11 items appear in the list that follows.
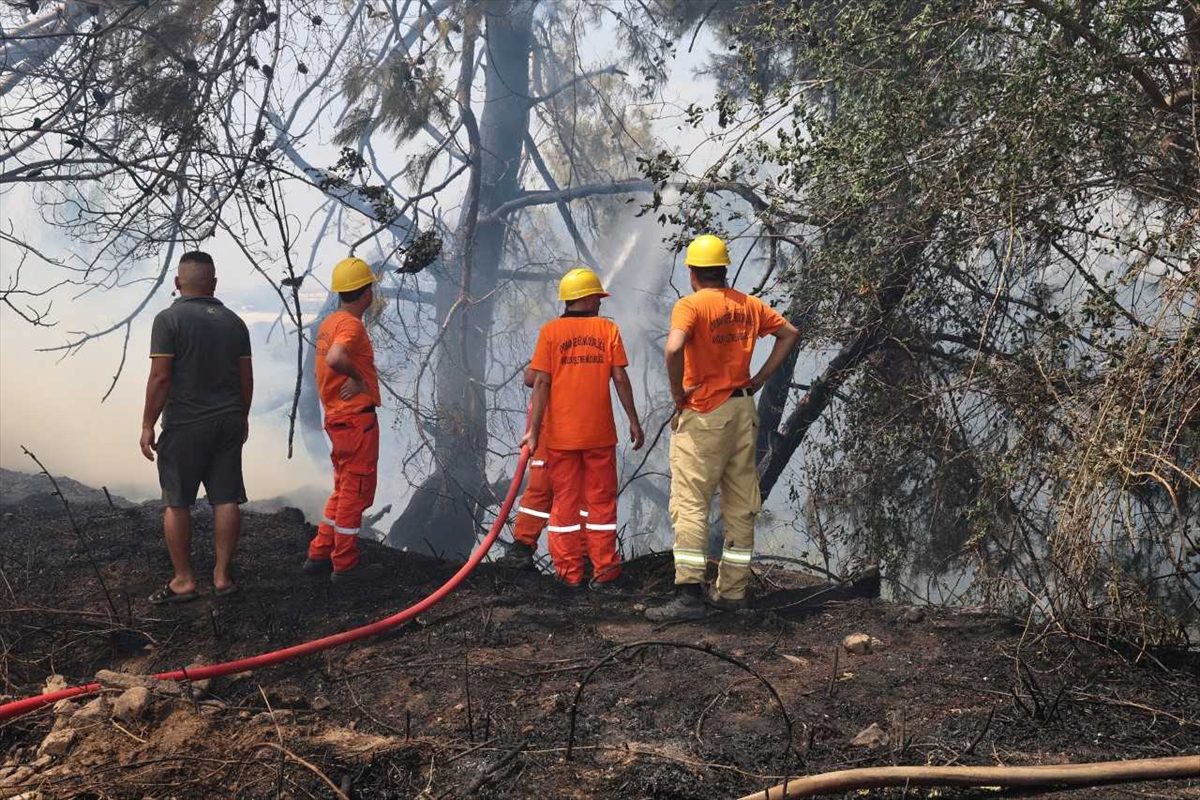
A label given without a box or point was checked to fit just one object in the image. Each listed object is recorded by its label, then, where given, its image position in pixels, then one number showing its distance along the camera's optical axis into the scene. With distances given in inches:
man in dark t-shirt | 204.2
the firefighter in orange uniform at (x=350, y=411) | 218.8
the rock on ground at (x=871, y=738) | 129.2
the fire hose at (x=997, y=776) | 104.7
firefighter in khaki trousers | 198.1
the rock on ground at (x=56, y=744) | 126.3
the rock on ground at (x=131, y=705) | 130.6
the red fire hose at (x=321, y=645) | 137.3
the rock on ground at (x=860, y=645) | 176.4
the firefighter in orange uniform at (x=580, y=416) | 218.8
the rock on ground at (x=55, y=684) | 148.4
